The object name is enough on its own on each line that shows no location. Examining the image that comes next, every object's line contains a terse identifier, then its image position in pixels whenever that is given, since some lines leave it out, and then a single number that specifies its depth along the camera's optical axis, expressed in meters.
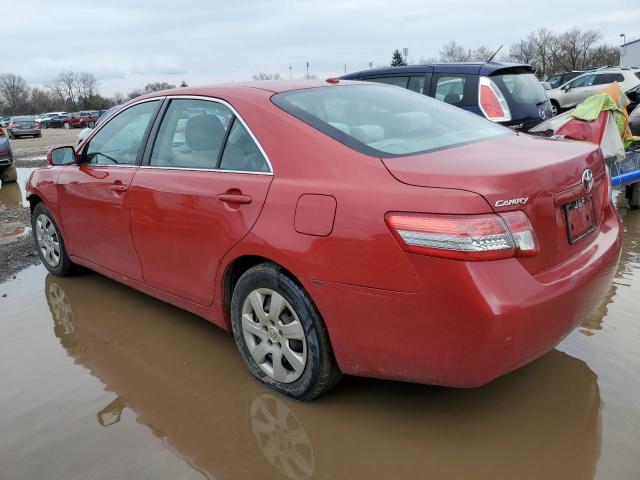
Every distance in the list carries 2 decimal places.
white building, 46.31
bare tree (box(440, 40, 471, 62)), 79.31
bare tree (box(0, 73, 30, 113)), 103.01
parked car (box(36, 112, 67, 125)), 54.02
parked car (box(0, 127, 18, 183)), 11.67
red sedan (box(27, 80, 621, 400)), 2.11
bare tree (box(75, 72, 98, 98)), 111.81
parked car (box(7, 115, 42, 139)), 34.03
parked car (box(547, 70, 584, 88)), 25.94
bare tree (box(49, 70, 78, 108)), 108.38
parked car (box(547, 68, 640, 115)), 18.20
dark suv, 6.49
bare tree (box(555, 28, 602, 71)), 74.81
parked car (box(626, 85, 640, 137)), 7.13
